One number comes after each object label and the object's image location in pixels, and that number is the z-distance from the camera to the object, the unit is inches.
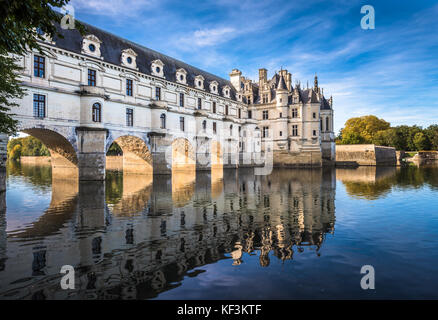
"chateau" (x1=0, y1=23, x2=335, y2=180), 869.8
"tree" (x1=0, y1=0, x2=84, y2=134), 224.1
